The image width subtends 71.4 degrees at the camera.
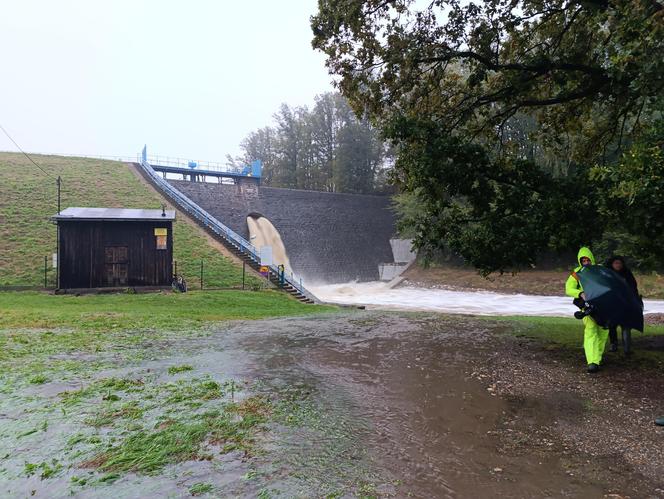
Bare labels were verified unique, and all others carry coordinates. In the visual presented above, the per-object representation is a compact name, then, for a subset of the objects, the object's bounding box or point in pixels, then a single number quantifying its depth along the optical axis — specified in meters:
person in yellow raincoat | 6.05
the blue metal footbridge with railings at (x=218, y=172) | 35.34
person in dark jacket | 6.86
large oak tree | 7.16
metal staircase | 20.53
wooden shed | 16.88
